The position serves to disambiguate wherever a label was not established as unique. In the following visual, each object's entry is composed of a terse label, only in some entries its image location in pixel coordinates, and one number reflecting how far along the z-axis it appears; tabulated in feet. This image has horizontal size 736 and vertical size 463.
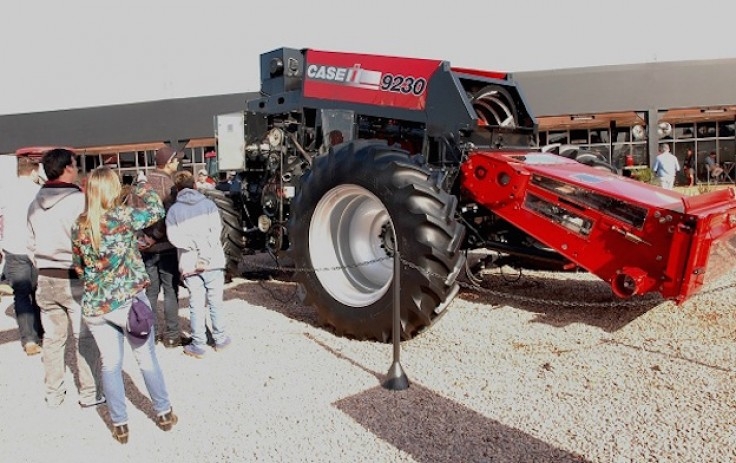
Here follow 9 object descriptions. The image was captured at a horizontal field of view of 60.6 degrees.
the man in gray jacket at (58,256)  12.96
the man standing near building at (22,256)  17.20
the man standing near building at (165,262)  17.38
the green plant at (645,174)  53.22
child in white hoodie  16.35
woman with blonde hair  11.55
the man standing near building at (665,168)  44.52
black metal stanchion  13.50
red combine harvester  15.03
